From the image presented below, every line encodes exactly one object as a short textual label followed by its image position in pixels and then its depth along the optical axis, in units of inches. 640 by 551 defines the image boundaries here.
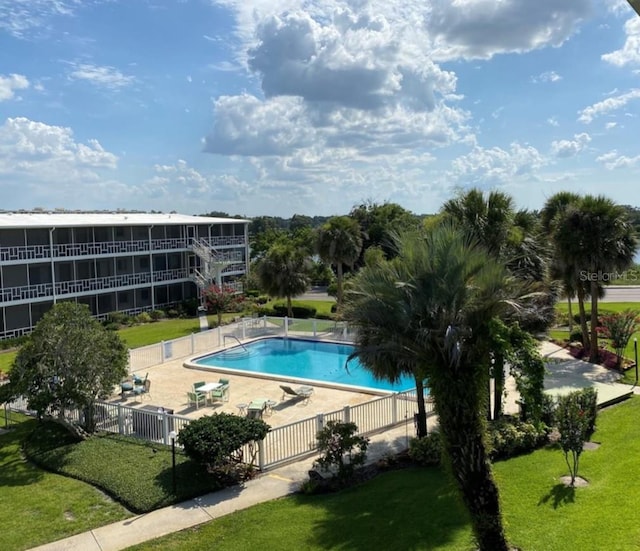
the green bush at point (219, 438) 524.4
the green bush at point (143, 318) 1658.5
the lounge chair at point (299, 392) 813.2
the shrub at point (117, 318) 1590.8
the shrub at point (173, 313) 1766.7
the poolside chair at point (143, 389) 838.5
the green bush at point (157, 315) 1702.8
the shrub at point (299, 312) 1621.6
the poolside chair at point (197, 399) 800.4
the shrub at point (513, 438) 545.3
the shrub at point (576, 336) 1156.4
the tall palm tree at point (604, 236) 903.1
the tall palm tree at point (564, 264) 933.2
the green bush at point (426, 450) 542.0
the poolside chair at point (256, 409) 706.8
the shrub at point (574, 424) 455.8
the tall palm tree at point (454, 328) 292.7
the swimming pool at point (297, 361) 1008.7
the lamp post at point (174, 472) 502.6
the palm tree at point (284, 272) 1482.5
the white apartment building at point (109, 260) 1489.9
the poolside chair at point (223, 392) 813.2
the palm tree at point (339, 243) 1535.4
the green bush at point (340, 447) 520.1
